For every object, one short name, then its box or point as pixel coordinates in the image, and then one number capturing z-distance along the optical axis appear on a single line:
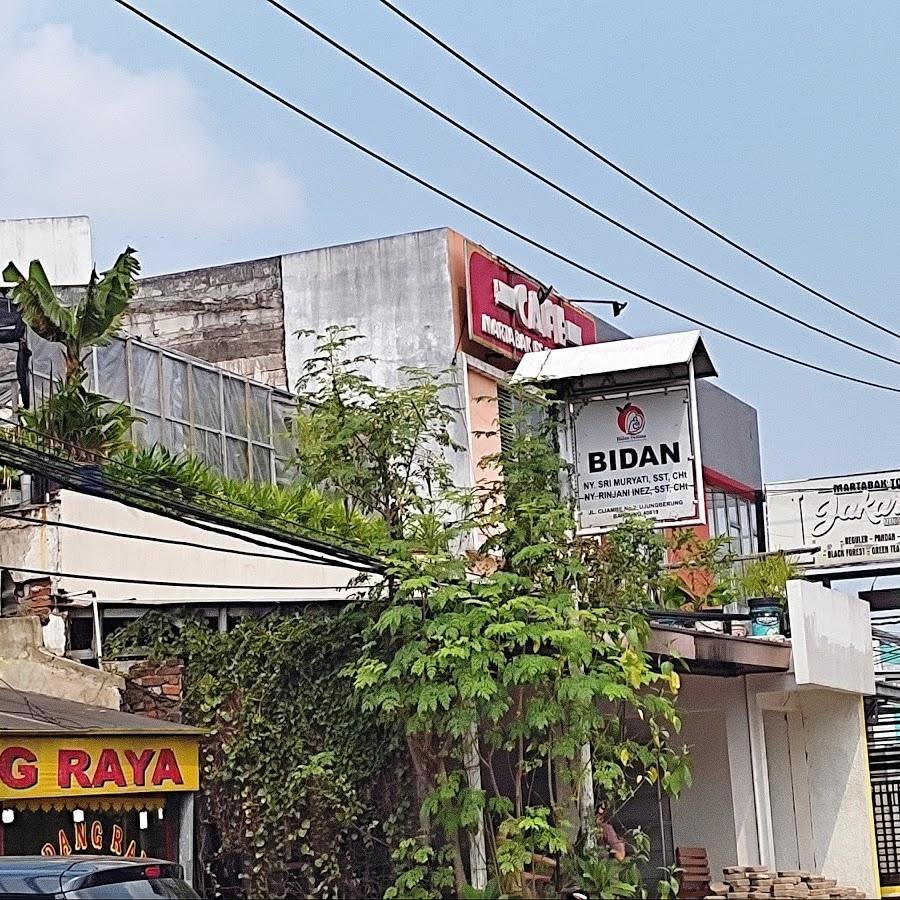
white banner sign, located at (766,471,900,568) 32.88
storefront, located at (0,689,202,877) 13.27
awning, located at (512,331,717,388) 16.70
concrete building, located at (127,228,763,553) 22.98
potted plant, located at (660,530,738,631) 18.33
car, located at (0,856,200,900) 9.23
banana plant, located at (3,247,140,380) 17.92
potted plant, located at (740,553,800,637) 19.72
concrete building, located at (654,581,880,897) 19.67
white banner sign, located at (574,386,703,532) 16.59
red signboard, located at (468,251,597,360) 23.17
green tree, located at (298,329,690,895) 14.63
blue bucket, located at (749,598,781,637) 19.69
